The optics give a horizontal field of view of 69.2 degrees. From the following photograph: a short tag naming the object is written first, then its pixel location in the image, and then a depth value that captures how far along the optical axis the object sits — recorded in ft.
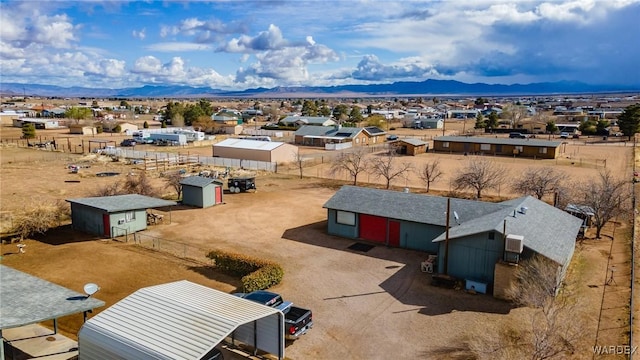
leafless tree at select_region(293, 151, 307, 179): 202.69
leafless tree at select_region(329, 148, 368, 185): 157.66
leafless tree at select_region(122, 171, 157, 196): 128.34
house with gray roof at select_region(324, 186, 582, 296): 71.61
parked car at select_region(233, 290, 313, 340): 57.00
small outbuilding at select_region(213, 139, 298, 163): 202.18
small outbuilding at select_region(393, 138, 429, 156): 234.79
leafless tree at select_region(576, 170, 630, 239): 96.32
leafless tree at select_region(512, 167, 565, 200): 119.44
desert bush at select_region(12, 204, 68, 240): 99.09
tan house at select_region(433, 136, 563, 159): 219.61
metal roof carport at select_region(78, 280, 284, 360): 41.42
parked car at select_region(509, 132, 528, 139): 288.32
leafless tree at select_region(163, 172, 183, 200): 138.41
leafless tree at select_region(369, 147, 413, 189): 151.64
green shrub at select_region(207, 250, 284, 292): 71.46
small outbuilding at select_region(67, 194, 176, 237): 101.04
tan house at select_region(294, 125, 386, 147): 278.26
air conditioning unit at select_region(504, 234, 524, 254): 67.41
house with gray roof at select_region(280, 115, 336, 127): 349.00
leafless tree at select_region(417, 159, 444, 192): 145.32
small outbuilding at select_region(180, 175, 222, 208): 127.75
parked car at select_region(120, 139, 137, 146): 264.93
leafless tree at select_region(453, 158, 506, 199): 131.54
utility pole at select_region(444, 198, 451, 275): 76.54
